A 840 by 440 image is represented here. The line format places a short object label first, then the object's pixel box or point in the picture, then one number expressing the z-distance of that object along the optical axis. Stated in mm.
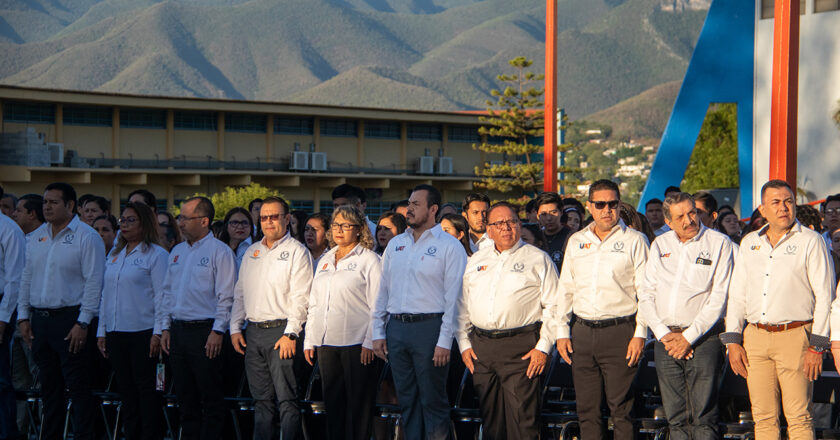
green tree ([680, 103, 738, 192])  64688
